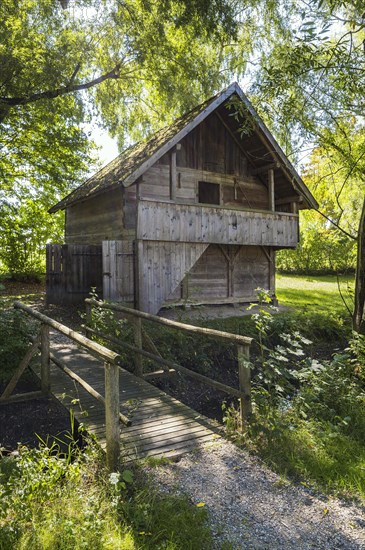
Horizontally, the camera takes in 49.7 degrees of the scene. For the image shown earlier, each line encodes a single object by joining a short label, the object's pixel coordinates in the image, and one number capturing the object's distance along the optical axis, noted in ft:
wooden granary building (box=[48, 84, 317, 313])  37.88
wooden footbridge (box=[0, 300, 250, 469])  12.93
